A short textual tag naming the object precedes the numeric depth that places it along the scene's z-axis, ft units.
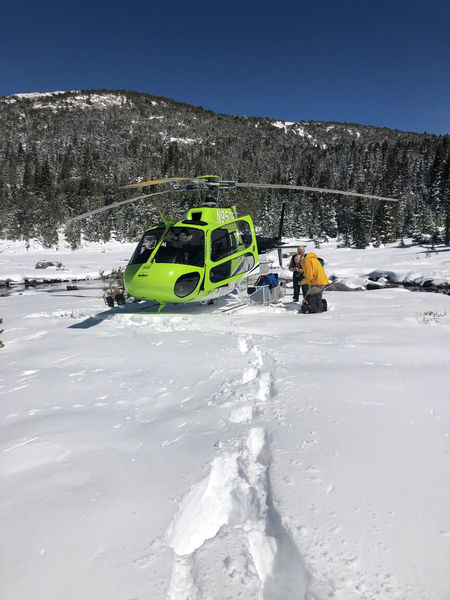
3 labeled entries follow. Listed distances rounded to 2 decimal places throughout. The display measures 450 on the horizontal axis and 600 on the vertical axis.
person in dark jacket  33.40
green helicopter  22.86
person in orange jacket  26.73
